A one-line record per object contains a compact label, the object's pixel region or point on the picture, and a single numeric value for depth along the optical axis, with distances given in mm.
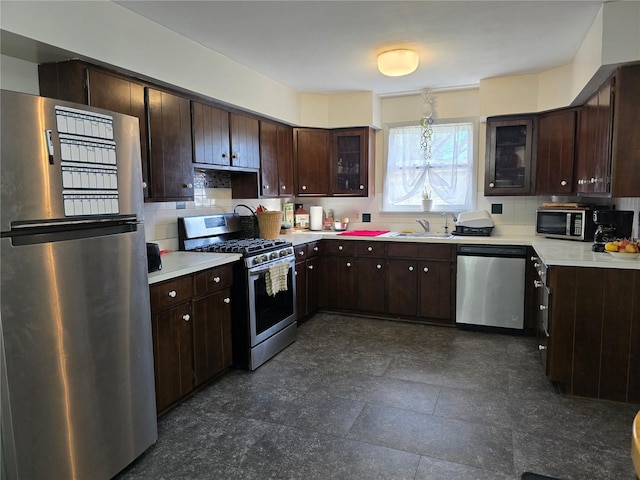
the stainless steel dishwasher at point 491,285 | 3953
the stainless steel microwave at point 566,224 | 3627
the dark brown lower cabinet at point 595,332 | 2695
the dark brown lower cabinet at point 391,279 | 4258
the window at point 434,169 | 4742
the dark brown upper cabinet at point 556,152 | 3852
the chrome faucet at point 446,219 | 4734
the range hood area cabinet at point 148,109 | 2432
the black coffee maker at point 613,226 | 3273
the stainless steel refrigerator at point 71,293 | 1589
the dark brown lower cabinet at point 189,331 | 2508
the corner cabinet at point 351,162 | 4816
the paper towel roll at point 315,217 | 5152
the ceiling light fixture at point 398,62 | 3336
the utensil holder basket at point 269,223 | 4141
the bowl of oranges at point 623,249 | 2815
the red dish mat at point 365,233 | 4621
